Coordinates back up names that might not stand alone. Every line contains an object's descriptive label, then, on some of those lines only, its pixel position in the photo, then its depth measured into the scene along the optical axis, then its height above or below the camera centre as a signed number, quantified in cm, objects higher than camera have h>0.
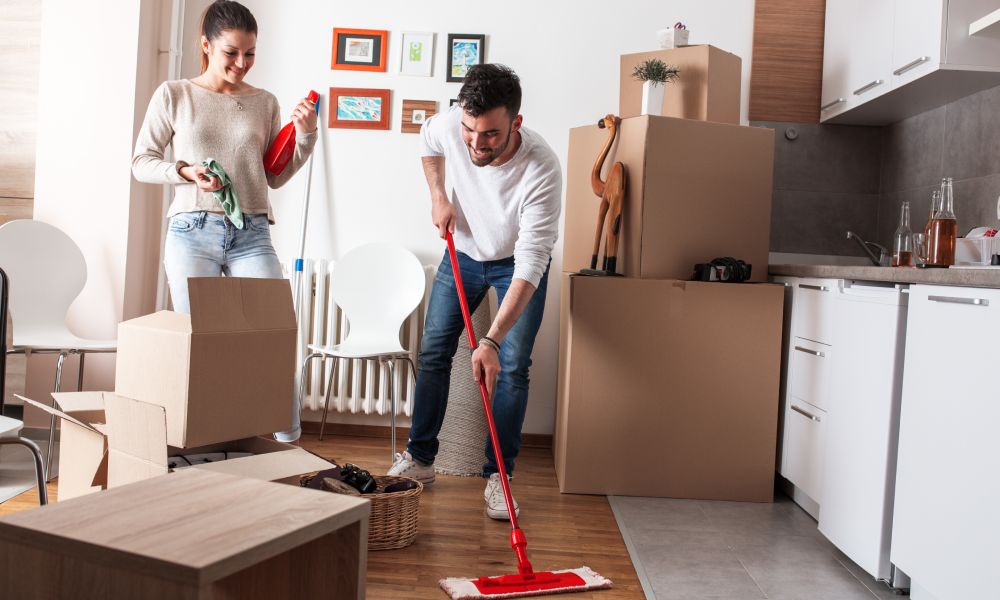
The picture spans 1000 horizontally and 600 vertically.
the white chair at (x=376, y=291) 326 -8
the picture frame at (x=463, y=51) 339 +89
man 221 +11
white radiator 334 -38
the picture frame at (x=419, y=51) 340 +88
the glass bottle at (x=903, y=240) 248 +18
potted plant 289 +68
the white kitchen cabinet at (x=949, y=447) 155 -28
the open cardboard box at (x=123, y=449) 168 -42
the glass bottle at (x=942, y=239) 213 +16
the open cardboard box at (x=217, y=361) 179 -22
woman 227 +30
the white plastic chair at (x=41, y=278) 292 -10
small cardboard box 292 +71
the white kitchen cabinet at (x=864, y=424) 193 -31
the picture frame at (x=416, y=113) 340 +64
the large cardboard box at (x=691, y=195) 273 +30
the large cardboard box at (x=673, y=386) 271 -32
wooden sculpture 280 +28
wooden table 85 -30
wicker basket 207 -61
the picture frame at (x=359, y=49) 342 +88
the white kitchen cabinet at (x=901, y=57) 246 +77
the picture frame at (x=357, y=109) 342 +64
